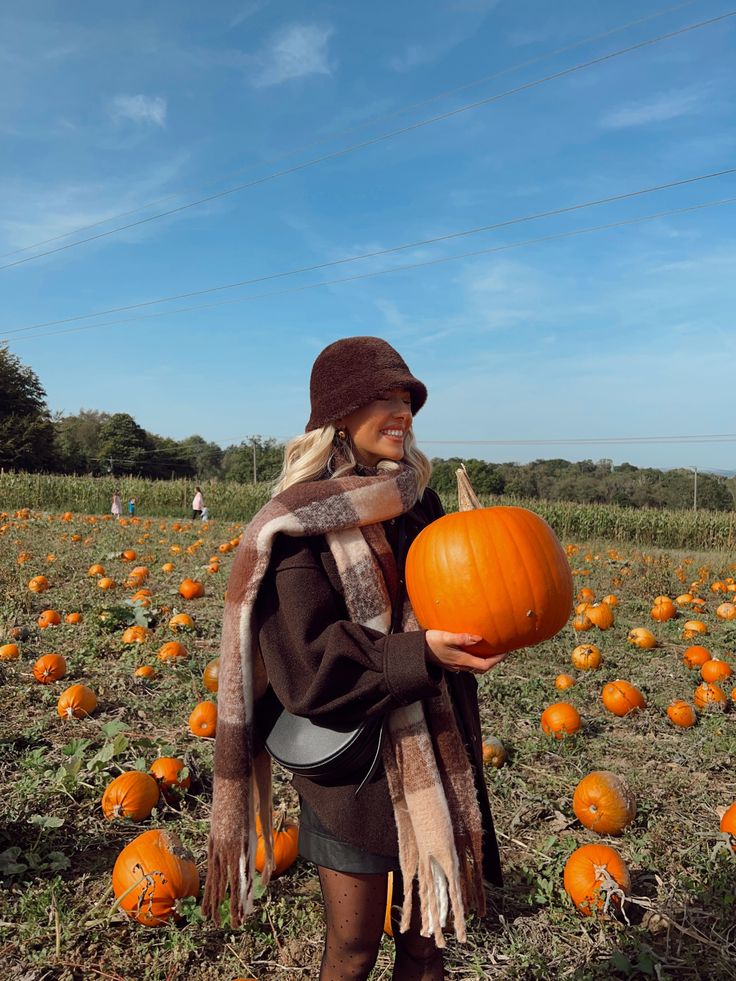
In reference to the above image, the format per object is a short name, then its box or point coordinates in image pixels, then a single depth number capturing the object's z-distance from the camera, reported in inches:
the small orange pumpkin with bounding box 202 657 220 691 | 179.8
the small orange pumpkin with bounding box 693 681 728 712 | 179.5
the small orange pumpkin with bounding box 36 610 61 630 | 254.4
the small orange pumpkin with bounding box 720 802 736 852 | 119.1
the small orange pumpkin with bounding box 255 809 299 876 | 116.1
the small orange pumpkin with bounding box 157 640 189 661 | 211.3
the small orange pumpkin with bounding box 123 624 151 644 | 228.8
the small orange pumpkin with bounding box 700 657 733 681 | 197.5
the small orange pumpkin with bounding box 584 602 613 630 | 256.8
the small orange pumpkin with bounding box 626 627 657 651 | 237.0
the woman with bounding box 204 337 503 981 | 64.6
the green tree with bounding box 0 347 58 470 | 2108.8
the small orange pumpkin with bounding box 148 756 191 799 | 137.6
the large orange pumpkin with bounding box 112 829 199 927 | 103.8
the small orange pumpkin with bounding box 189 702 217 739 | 159.8
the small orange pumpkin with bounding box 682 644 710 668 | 211.8
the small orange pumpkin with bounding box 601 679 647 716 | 178.7
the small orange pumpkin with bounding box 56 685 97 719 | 171.8
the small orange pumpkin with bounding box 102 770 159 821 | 129.2
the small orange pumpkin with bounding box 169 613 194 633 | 238.7
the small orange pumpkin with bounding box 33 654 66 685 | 195.3
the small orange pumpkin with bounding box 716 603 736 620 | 272.4
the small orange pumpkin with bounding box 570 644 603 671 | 211.9
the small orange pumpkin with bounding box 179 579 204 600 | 292.0
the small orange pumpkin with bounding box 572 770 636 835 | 125.1
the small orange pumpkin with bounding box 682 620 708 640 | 247.6
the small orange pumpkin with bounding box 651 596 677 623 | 275.9
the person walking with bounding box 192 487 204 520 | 954.2
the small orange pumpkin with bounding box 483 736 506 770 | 151.1
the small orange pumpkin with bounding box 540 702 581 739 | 163.3
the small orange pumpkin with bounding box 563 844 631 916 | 105.4
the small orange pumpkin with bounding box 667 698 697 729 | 172.2
